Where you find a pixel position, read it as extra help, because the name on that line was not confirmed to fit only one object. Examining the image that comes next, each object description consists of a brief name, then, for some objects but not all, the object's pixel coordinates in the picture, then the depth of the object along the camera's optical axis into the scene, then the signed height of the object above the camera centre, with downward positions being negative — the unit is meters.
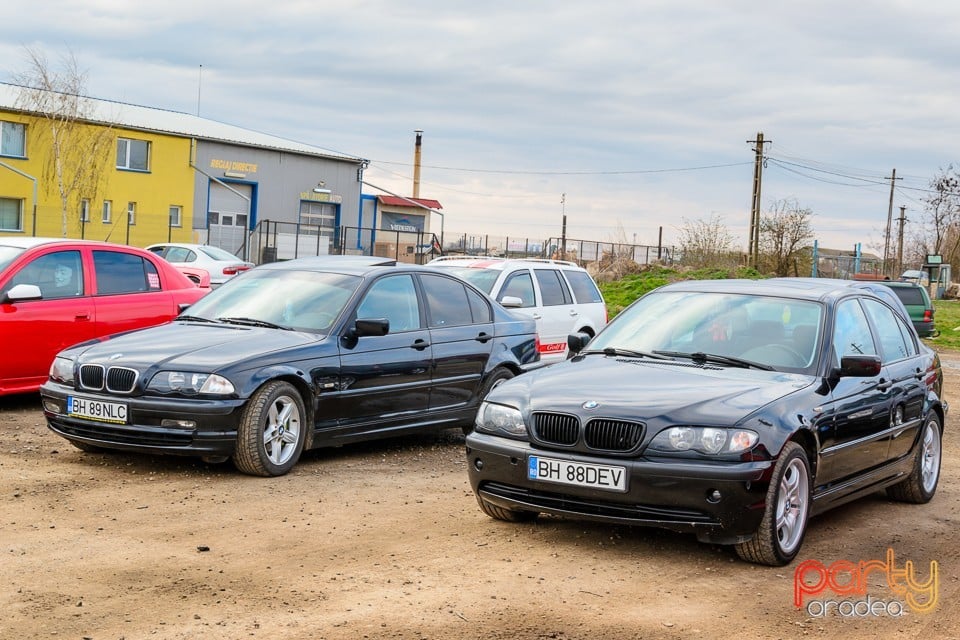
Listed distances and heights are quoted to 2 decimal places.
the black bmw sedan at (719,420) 5.70 -0.81
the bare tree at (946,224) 77.06 +4.03
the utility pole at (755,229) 48.33 +1.84
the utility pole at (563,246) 53.81 +0.74
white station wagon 14.11 -0.38
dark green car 27.34 -0.54
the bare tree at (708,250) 47.40 +0.82
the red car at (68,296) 10.35 -0.58
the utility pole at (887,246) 75.67 +2.30
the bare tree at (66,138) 44.38 +3.82
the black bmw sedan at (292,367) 7.68 -0.88
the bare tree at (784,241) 49.50 +1.45
